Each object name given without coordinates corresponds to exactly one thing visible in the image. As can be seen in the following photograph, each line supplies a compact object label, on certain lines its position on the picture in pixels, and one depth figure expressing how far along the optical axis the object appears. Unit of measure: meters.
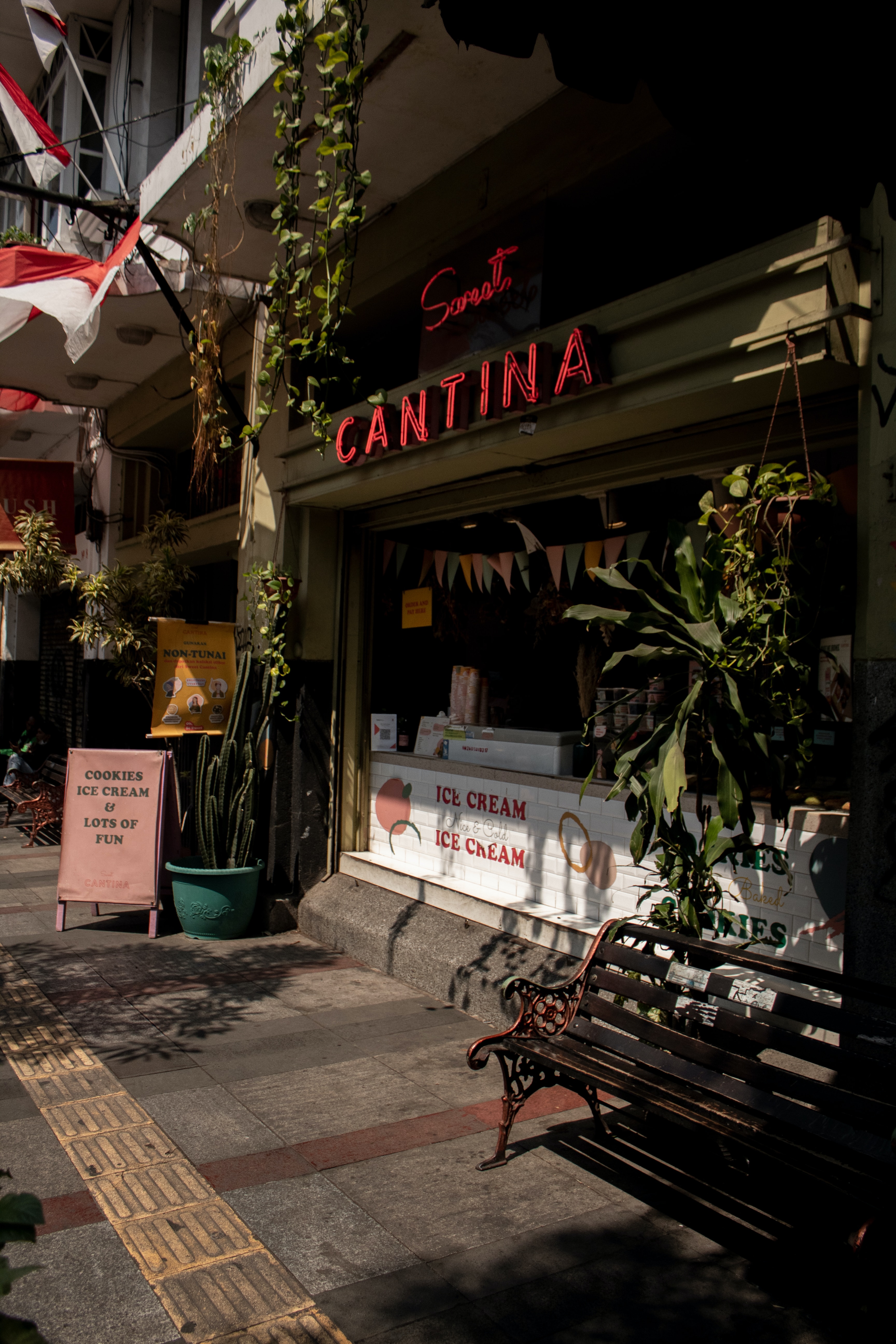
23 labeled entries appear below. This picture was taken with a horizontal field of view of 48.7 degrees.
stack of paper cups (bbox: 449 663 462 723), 7.60
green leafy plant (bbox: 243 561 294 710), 7.84
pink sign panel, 7.56
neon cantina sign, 5.05
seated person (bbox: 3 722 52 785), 14.10
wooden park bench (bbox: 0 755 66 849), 10.96
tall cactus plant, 7.71
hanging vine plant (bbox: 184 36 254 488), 5.87
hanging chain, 4.14
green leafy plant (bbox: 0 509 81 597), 11.15
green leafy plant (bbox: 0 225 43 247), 9.99
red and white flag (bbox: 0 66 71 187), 7.49
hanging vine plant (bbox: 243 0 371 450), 4.76
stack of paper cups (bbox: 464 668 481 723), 7.47
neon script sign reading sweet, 5.98
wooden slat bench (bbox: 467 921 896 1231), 3.11
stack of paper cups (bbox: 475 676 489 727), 7.42
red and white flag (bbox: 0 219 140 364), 6.94
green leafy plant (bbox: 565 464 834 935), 3.85
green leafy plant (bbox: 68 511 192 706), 9.86
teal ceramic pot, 7.44
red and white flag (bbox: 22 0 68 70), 7.95
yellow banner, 7.92
